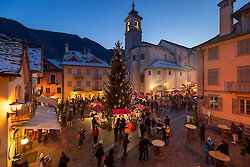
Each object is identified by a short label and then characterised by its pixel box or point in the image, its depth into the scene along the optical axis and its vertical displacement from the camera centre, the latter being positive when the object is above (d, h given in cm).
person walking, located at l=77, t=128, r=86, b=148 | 1122 -416
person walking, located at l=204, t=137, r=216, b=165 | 897 -398
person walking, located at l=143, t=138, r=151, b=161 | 936 -406
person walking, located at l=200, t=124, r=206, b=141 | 1227 -416
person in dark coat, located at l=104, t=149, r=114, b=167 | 777 -414
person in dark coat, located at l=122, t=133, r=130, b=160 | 967 -398
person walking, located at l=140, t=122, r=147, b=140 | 1238 -389
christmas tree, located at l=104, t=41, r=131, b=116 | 1811 -24
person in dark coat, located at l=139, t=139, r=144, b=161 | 936 -425
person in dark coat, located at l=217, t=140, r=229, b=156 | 866 -388
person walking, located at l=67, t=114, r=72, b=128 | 1629 -446
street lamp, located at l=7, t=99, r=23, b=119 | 724 -120
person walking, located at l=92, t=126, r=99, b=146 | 1145 -399
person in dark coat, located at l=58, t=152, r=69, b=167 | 742 -400
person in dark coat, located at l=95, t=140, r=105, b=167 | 869 -423
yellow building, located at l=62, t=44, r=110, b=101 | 3459 +218
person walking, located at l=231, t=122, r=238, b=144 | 1200 -411
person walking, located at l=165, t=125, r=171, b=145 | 1170 -391
